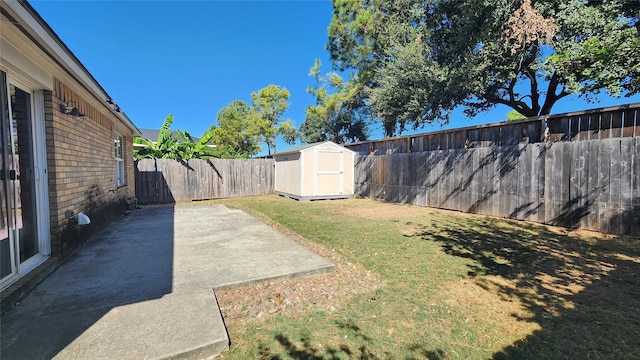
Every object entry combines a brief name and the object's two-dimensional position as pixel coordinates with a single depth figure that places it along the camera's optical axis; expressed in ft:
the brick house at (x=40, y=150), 8.93
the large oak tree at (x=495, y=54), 24.88
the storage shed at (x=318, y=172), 39.96
